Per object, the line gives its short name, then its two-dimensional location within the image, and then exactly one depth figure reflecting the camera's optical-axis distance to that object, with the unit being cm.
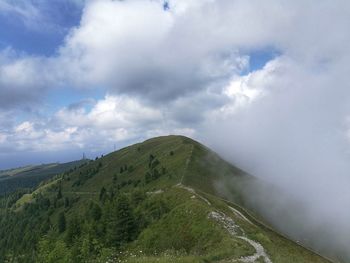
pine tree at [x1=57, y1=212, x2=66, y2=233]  18155
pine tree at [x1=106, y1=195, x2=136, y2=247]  9012
